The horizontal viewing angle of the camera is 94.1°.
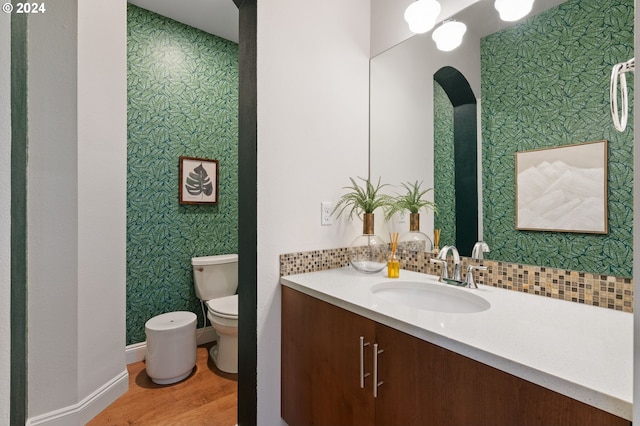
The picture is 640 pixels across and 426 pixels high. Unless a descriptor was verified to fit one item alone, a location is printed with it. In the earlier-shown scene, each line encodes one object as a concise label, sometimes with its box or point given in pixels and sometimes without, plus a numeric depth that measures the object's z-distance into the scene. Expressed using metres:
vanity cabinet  0.64
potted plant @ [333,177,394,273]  1.53
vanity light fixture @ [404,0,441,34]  1.40
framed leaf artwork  2.52
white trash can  1.96
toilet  2.09
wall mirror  0.97
